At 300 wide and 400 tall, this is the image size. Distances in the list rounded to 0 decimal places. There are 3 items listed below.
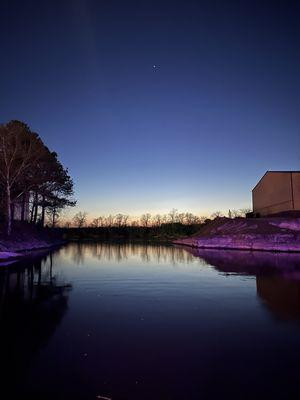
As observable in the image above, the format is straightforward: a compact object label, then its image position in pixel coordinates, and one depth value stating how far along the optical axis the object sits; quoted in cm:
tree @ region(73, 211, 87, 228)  14223
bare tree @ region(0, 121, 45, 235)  3419
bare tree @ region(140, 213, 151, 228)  14241
